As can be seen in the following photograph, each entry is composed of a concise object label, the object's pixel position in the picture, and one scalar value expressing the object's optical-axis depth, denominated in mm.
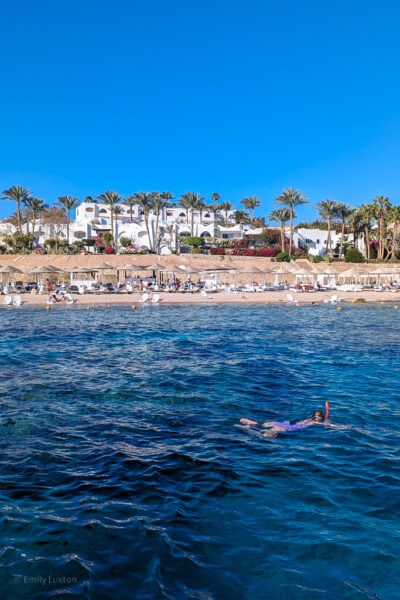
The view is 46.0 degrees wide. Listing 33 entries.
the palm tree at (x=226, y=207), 103000
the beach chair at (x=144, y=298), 35081
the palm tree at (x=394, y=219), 61531
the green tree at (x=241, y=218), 98000
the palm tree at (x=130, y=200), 82500
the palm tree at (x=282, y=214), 70188
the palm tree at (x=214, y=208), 99812
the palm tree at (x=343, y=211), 70200
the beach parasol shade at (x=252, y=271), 44297
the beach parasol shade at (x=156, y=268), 43312
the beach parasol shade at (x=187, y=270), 43438
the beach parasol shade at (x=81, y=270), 42394
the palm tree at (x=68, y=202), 73625
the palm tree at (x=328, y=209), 69875
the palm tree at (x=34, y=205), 69250
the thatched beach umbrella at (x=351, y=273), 45538
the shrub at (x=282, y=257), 60031
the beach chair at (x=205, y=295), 38031
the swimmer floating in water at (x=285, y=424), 9094
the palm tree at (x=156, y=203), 78375
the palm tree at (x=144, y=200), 78631
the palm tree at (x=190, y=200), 86750
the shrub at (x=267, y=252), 67250
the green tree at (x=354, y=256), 60500
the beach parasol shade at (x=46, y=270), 38722
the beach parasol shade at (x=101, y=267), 41312
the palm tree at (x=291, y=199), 69188
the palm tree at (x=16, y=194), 65875
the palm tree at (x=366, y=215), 64562
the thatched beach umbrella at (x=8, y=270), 38550
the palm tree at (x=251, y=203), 101912
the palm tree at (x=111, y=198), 78500
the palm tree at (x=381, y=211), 63938
